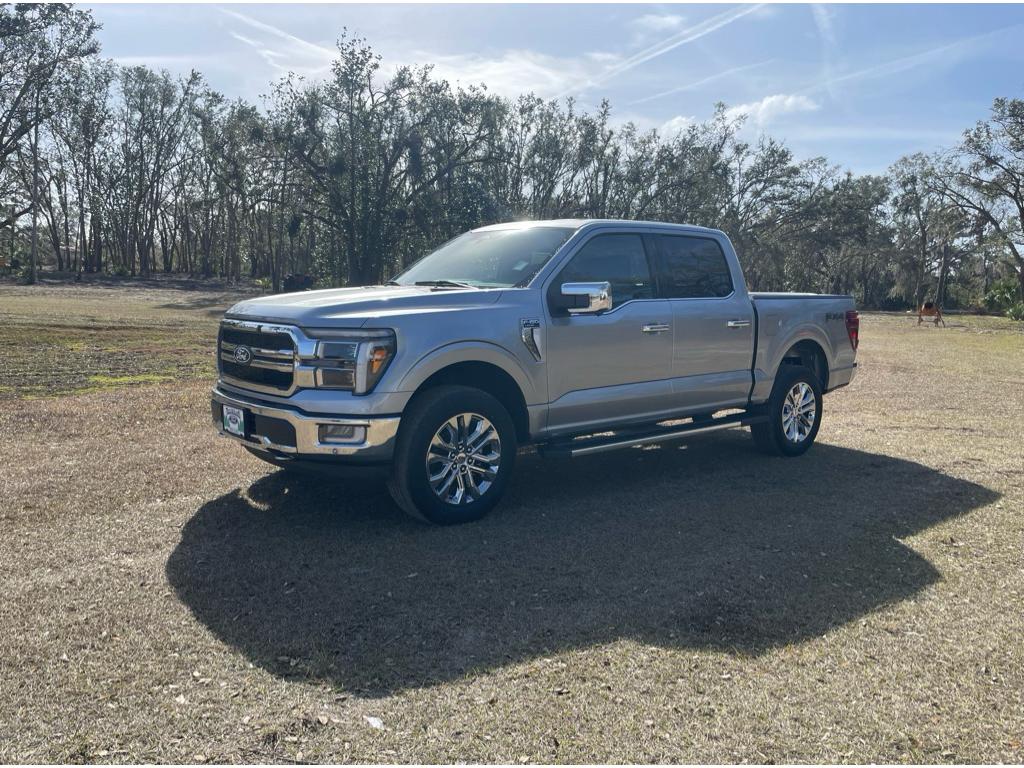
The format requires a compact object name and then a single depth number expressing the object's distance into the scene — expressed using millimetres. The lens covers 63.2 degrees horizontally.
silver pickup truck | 4949
